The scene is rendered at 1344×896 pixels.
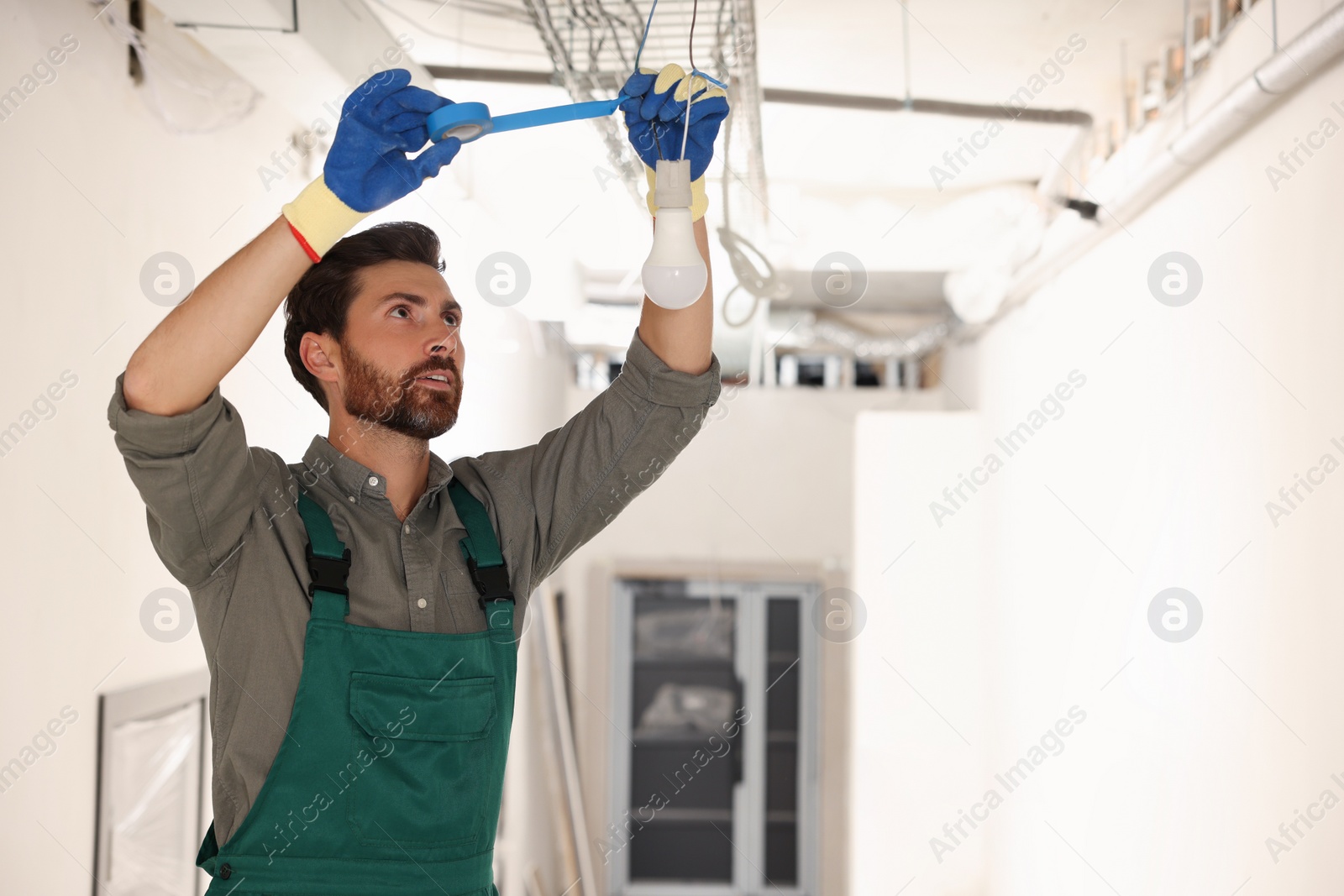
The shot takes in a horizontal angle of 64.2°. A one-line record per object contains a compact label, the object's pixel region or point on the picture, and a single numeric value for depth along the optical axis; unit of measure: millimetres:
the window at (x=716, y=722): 5809
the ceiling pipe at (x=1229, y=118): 1762
